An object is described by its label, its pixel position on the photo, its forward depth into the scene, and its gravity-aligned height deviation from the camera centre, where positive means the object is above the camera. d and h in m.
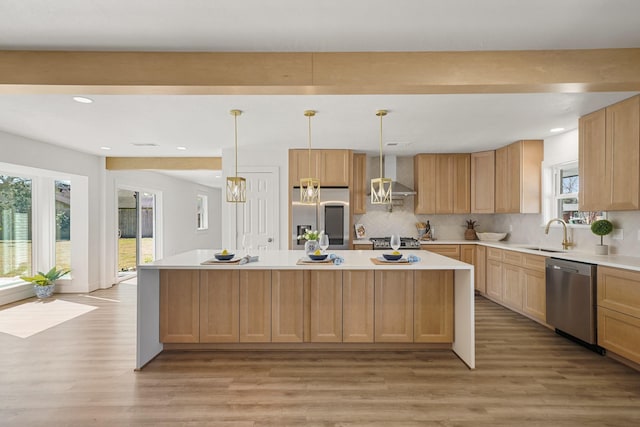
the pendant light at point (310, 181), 3.55 +0.31
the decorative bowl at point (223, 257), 3.11 -0.39
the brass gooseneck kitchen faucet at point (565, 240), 4.25 -0.34
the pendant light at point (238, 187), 3.38 +0.25
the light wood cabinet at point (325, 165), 5.46 +0.73
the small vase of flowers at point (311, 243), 3.34 -0.29
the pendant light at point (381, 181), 3.35 +0.30
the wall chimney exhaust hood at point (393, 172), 5.91 +0.67
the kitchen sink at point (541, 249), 4.21 -0.47
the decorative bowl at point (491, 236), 5.55 -0.39
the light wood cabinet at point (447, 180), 5.84 +0.53
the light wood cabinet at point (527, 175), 4.85 +0.50
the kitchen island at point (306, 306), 3.21 -0.85
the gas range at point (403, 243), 5.45 -0.49
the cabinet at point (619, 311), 2.77 -0.82
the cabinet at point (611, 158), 3.10 +0.51
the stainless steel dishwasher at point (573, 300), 3.16 -0.84
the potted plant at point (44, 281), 5.31 -1.03
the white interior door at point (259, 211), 5.57 +0.02
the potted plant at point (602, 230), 3.65 -0.19
